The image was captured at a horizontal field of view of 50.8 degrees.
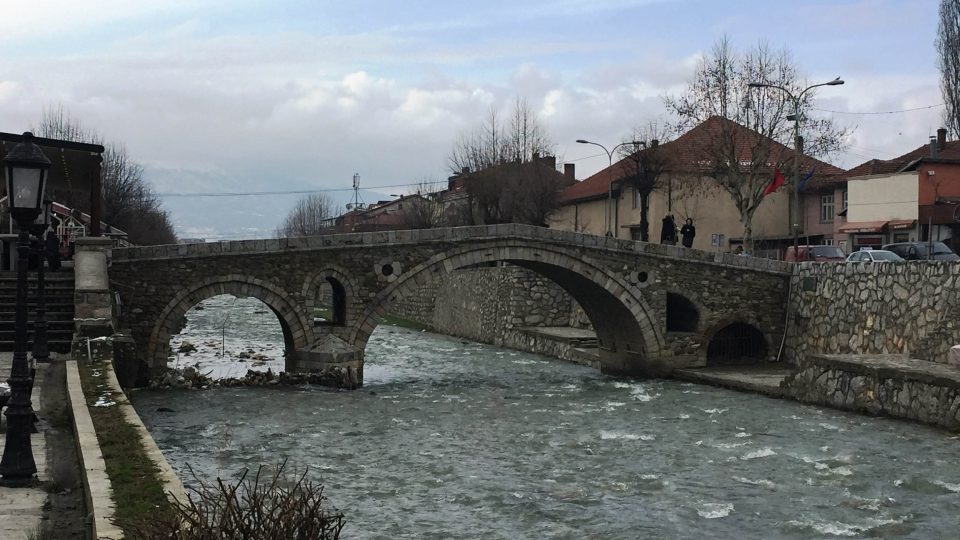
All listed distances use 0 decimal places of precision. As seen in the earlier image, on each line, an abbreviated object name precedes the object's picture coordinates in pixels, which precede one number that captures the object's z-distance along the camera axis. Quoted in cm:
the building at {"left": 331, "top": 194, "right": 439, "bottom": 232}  5788
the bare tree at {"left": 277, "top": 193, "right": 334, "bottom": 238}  11050
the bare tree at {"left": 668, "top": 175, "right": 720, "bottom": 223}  3938
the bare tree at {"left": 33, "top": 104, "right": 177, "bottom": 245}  4494
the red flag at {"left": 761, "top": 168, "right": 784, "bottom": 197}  3340
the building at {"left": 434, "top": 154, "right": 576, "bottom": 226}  4375
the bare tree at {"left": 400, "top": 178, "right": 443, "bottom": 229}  5659
